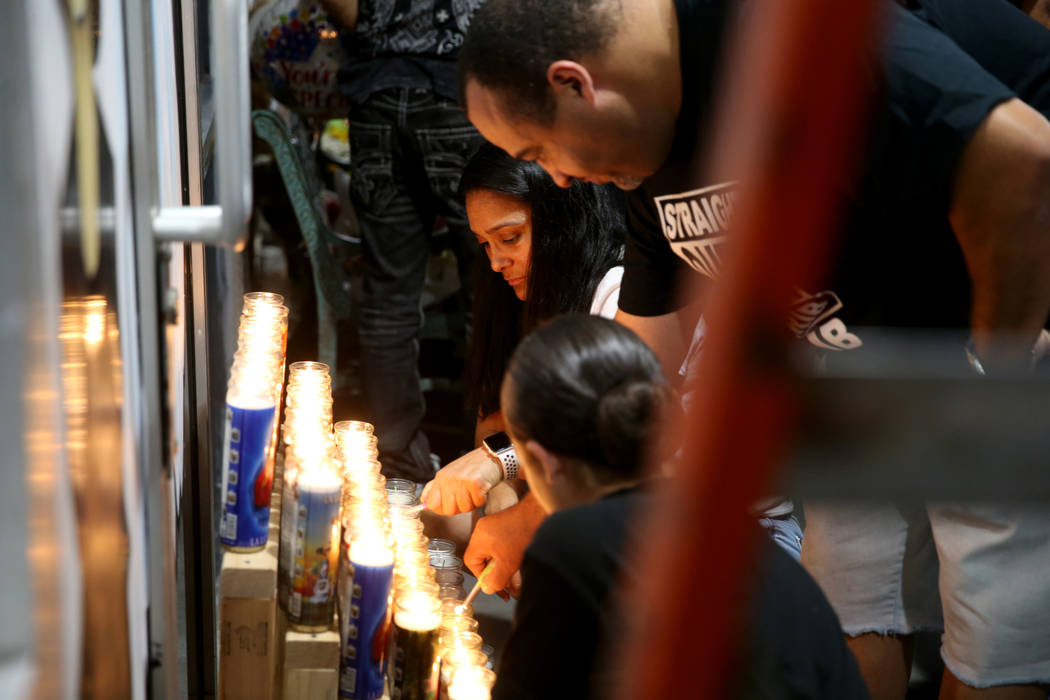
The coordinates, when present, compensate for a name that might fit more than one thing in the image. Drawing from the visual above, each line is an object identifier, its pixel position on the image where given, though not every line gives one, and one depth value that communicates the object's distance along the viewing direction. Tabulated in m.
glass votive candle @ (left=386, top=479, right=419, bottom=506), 2.40
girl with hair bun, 1.30
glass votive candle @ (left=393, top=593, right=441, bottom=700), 1.75
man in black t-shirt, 1.40
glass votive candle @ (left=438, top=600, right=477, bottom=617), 1.99
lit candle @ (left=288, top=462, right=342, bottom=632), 1.69
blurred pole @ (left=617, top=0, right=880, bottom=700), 0.43
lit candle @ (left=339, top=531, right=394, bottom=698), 1.68
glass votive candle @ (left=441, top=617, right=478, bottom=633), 1.93
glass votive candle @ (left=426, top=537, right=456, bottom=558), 2.49
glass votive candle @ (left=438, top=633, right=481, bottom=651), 1.86
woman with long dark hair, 2.43
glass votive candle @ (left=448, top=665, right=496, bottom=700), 1.74
